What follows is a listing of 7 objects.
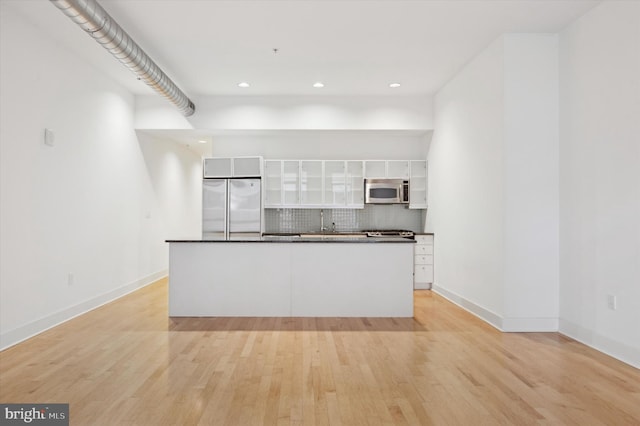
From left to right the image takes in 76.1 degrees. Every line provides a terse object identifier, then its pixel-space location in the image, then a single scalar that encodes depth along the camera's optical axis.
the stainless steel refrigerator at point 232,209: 6.74
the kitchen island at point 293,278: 4.70
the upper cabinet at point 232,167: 6.77
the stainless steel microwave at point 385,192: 6.88
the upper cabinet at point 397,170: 6.98
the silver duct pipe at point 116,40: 3.05
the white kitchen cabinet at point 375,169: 7.00
